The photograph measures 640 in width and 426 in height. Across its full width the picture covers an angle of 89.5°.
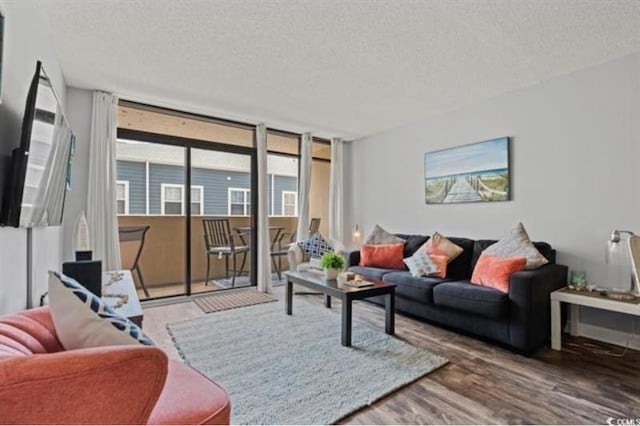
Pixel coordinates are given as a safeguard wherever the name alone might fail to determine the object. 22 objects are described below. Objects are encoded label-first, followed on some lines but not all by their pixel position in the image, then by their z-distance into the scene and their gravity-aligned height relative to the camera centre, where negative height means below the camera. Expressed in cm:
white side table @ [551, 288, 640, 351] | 242 -66
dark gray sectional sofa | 256 -72
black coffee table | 274 -67
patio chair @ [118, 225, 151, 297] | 406 -27
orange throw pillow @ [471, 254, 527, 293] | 276 -46
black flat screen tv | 144 +27
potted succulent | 326 -47
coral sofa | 76 -43
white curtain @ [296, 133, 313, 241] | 516 +47
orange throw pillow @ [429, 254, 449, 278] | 343 -49
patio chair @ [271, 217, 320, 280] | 547 -51
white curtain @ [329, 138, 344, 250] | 561 +43
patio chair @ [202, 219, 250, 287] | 477 -38
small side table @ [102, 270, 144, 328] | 182 -55
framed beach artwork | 363 +55
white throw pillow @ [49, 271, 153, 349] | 109 -36
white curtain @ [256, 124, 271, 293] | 466 -3
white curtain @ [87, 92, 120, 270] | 354 +38
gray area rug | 188 -108
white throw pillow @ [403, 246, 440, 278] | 342 -51
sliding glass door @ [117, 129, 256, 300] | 415 +7
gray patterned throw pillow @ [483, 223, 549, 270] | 287 -29
